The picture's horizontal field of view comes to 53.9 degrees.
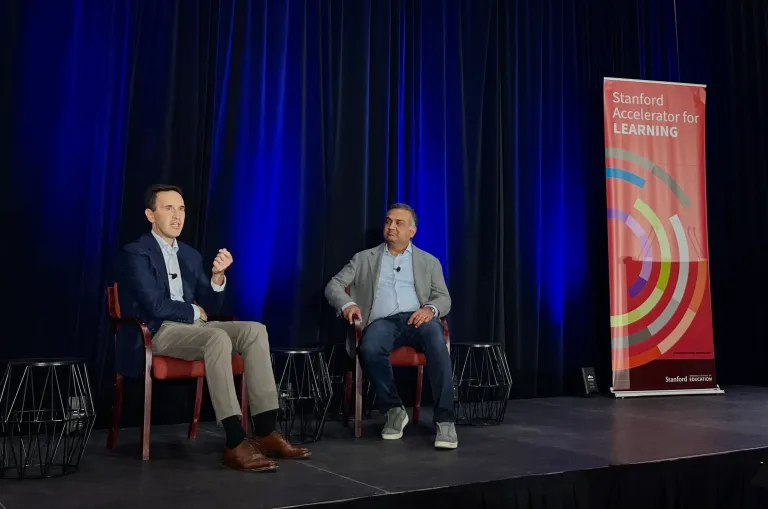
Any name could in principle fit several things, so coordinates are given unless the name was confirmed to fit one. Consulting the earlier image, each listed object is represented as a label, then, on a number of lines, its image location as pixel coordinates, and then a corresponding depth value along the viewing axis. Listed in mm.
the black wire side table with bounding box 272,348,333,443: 3241
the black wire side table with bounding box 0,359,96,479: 2592
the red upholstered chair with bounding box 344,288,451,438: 3434
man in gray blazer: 3375
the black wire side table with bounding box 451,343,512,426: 3854
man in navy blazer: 2758
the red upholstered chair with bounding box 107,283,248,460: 2865
